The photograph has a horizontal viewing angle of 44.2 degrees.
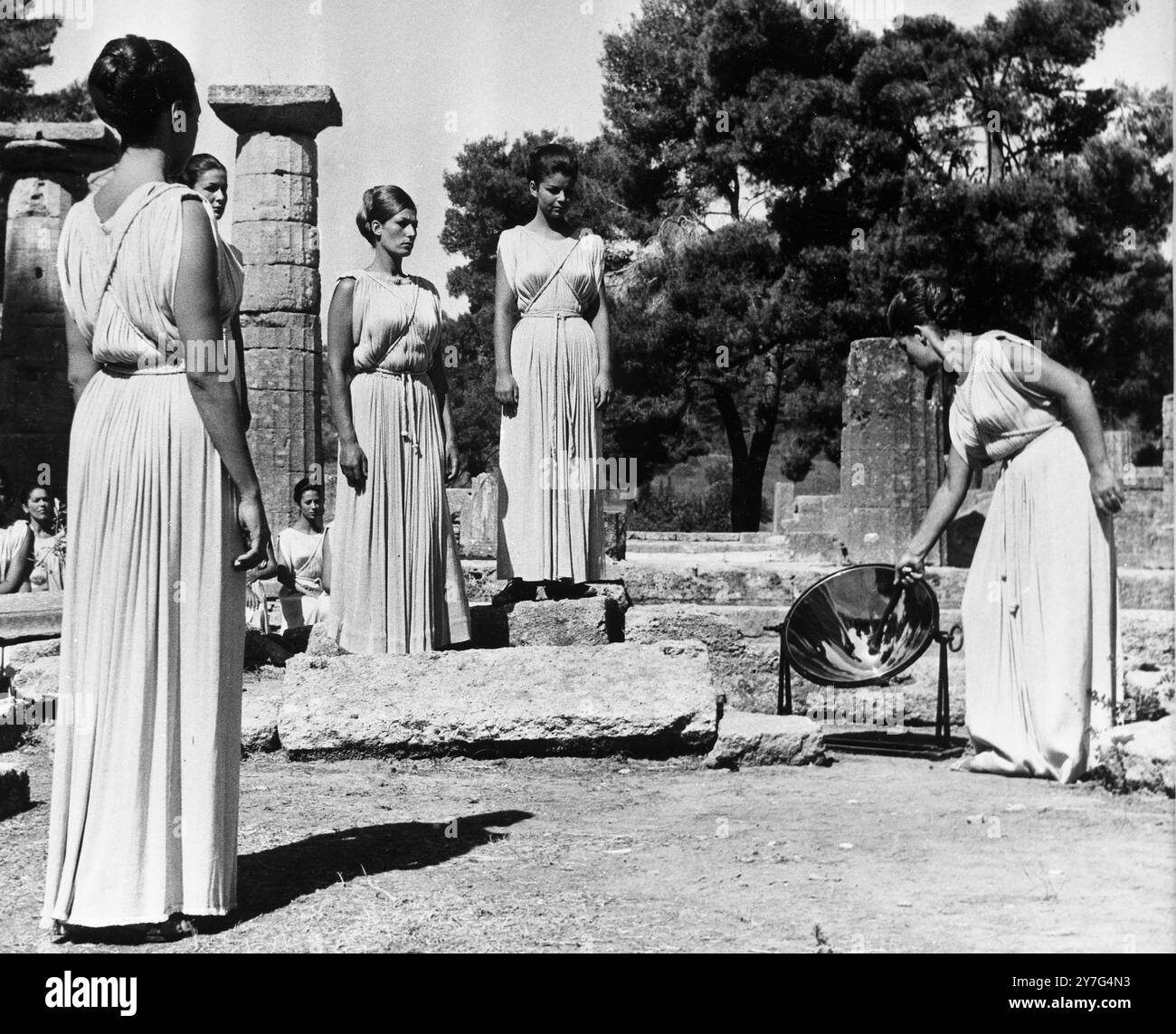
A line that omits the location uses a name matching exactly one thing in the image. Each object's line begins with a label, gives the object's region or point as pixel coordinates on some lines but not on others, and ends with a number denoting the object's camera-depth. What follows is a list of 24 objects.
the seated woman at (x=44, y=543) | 9.18
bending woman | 5.81
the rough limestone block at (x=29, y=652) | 7.85
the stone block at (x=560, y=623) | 7.00
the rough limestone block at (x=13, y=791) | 5.29
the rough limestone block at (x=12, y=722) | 6.84
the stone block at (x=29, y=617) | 8.11
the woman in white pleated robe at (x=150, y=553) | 3.66
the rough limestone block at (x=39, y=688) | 7.04
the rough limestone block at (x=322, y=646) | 6.91
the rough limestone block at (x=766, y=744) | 6.16
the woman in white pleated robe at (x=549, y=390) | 7.14
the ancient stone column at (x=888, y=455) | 14.54
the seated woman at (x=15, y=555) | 8.98
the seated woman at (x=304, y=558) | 9.19
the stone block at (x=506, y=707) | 6.17
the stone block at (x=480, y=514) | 19.45
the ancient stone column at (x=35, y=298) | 13.30
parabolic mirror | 6.60
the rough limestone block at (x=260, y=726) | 6.33
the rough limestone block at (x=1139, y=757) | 5.33
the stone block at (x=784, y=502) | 27.77
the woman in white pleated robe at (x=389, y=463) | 6.87
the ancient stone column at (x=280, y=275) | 13.20
